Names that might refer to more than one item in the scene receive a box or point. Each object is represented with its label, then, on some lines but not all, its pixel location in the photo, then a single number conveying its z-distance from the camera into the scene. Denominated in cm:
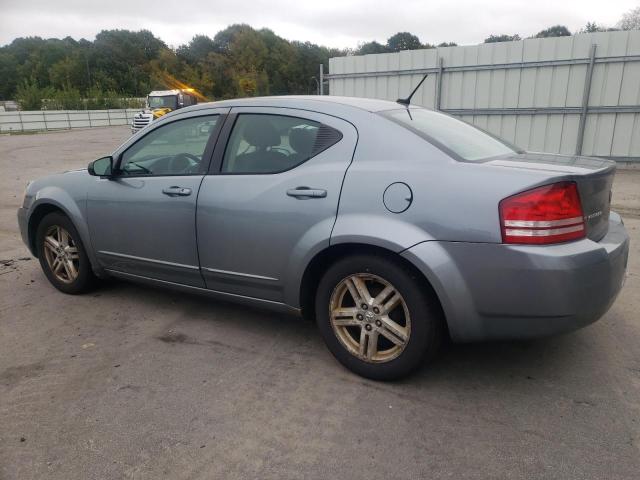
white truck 2584
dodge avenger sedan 249
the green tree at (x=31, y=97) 4675
